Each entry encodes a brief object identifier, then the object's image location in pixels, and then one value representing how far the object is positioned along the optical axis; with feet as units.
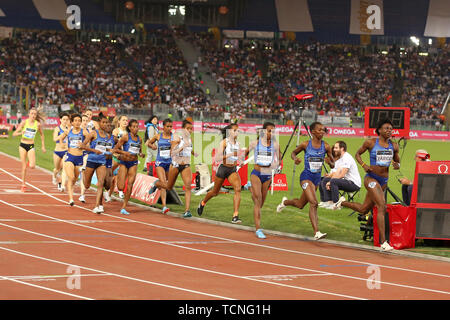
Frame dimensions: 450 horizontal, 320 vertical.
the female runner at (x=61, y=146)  58.65
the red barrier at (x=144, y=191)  53.62
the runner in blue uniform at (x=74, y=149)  53.16
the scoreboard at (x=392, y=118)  55.47
